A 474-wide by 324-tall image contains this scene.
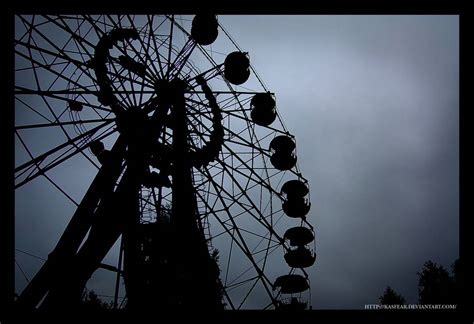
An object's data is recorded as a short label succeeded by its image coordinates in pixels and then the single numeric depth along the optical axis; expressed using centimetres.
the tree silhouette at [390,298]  3714
